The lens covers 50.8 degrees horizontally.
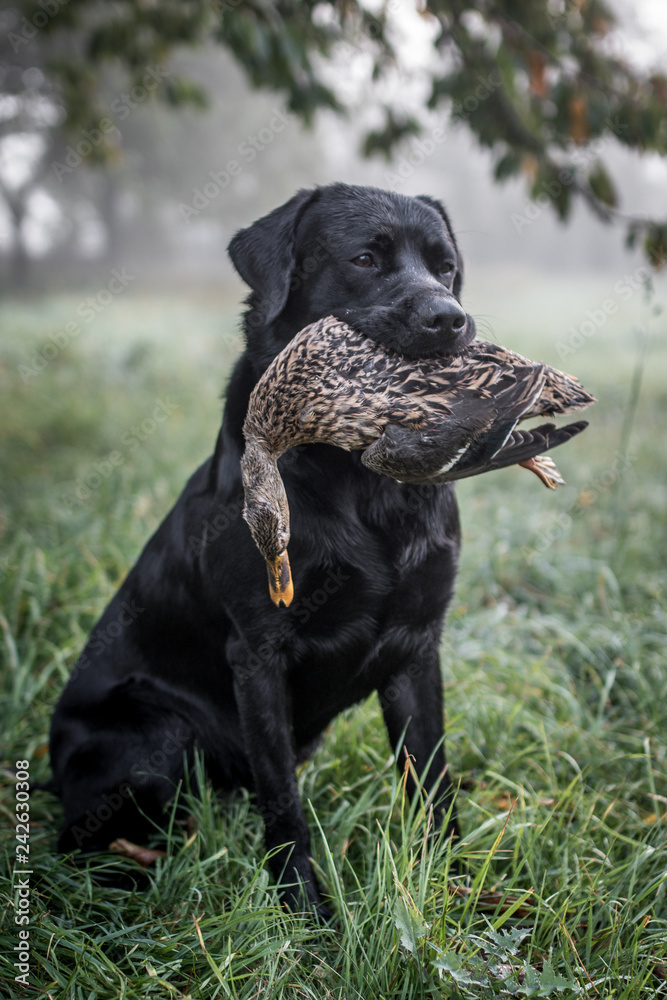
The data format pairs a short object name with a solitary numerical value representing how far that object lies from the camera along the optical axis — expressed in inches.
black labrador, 71.0
